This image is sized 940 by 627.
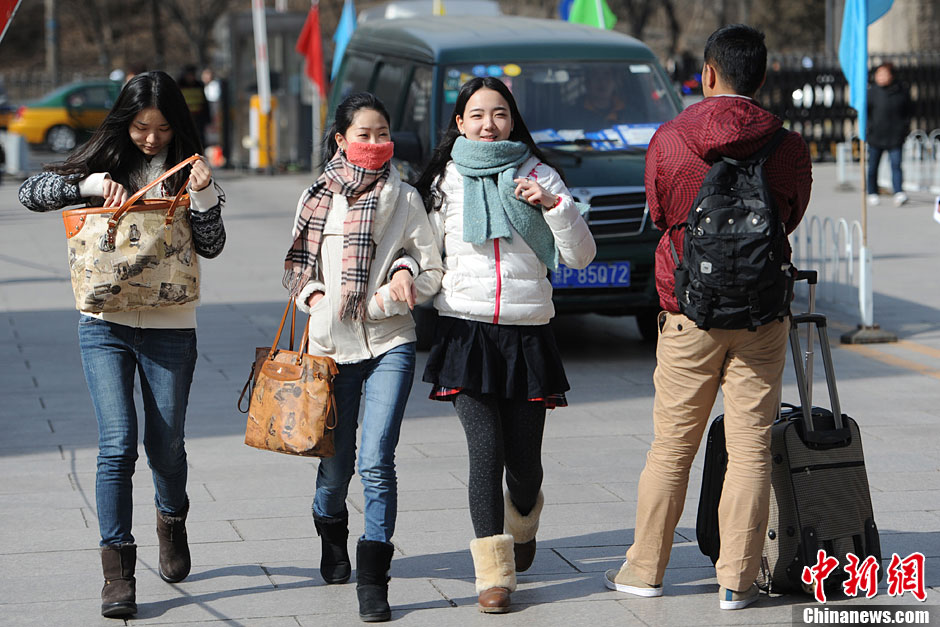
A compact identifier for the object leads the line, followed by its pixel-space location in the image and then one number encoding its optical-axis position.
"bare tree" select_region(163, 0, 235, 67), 45.41
